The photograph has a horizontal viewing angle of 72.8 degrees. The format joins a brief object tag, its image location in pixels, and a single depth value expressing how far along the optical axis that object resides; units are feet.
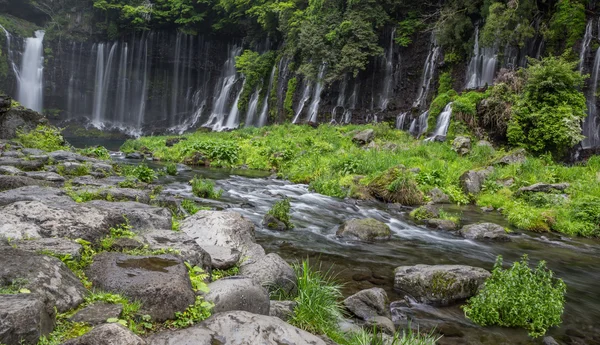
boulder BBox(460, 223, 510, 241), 29.17
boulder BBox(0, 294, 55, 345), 7.32
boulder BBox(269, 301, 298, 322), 12.18
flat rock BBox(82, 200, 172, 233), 16.05
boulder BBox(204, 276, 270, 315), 11.09
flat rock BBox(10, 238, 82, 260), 11.29
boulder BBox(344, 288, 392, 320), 15.34
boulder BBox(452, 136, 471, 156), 55.62
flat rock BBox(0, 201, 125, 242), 12.65
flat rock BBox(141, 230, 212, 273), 13.76
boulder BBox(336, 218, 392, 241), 27.12
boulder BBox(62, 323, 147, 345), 7.82
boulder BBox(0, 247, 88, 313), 9.10
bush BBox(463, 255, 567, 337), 14.97
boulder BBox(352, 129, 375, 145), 67.41
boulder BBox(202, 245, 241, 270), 15.09
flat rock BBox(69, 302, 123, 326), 8.96
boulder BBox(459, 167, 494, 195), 42.63
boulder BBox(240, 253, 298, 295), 14.75
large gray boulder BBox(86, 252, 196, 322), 10.21
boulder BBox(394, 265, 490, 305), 17.71
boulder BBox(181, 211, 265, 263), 17.40
